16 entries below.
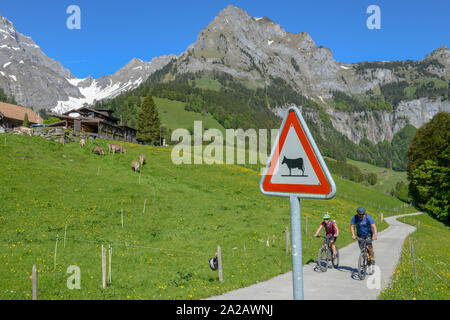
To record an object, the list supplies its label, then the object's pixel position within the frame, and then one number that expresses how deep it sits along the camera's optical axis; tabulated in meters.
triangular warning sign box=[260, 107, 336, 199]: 3.34
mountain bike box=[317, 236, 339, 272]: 12.52
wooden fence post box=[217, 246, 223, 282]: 10.78
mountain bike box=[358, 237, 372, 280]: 10.91
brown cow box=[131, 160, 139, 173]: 39.59
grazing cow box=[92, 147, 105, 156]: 43.00
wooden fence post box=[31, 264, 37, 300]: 8.14
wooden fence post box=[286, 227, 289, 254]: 15.66
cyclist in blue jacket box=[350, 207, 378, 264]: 10.83
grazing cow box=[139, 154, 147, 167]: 43.72
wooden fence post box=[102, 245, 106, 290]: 9.82
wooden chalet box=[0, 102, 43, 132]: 80.75
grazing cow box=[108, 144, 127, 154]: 45.59
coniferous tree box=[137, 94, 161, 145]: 87.19
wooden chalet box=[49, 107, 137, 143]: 78.38
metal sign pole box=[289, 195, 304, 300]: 3.24
